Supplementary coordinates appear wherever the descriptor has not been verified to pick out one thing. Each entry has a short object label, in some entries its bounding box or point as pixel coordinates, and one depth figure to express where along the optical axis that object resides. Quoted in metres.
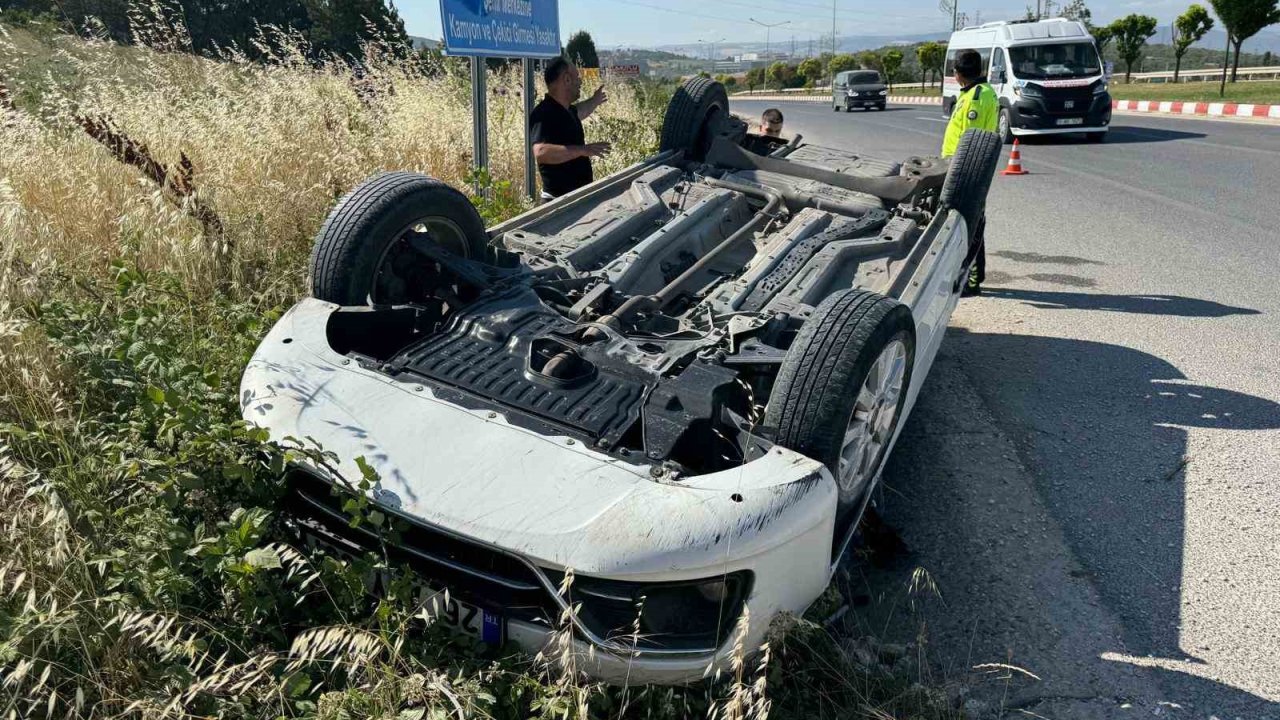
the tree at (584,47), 37.59
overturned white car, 2.25
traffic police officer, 6.38
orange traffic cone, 12.23
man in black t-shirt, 5.71
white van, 16.08
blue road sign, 5.89
